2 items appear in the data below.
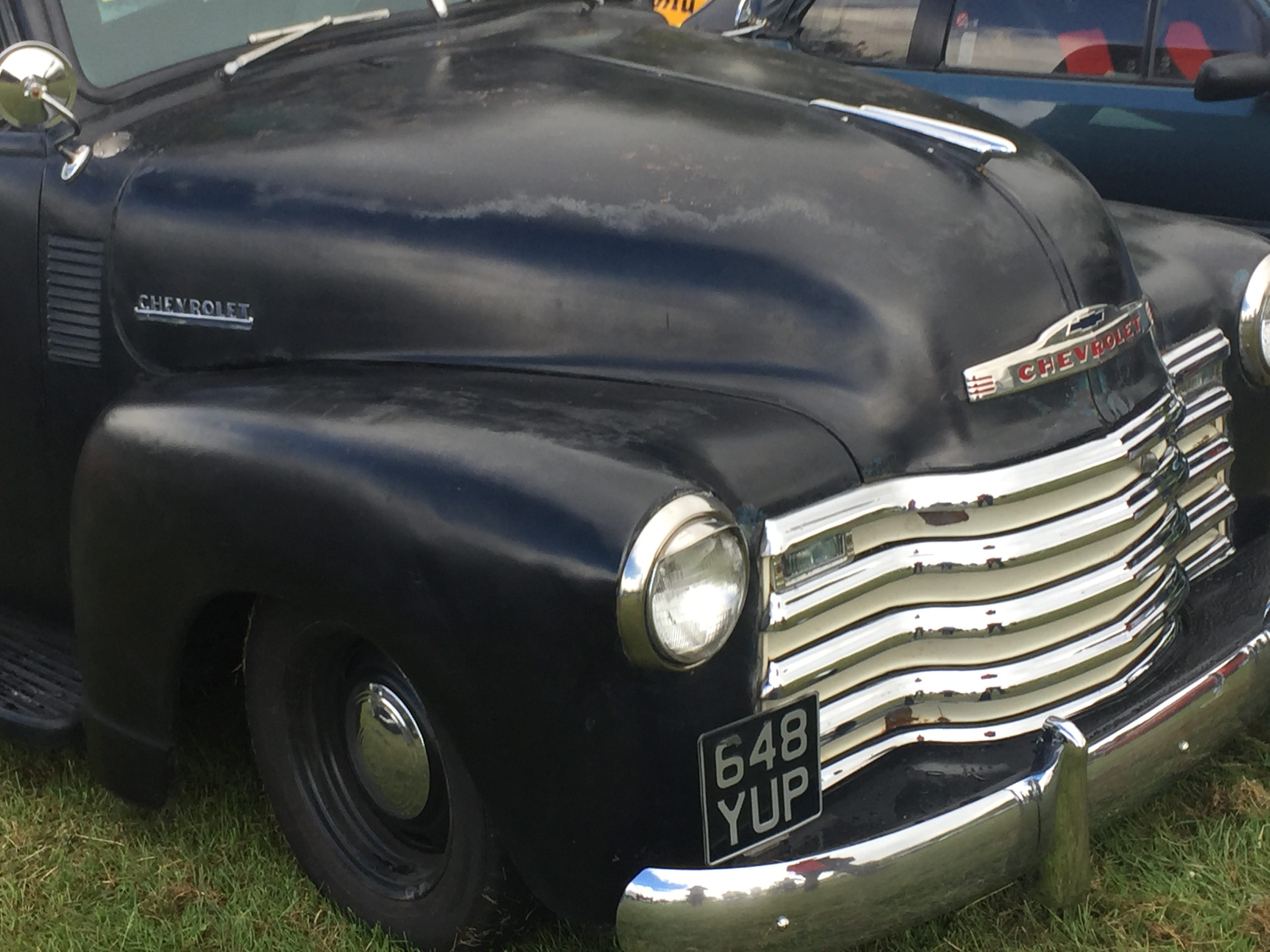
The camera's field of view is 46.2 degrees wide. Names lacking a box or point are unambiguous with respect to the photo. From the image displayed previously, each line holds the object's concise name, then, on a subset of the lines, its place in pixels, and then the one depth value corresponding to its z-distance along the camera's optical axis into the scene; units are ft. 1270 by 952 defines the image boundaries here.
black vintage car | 6.81
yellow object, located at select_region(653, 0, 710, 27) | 24.75
